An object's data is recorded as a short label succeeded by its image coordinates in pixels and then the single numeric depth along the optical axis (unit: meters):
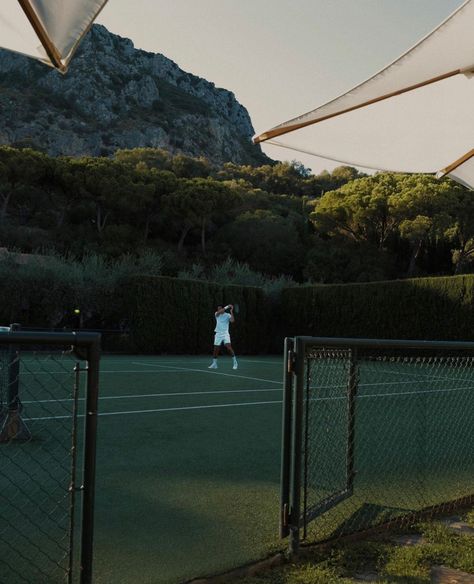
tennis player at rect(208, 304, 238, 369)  15.52
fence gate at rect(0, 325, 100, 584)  2.23
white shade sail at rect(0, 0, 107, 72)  2.99
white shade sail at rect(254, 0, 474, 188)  2.97
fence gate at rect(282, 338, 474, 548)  3.26
